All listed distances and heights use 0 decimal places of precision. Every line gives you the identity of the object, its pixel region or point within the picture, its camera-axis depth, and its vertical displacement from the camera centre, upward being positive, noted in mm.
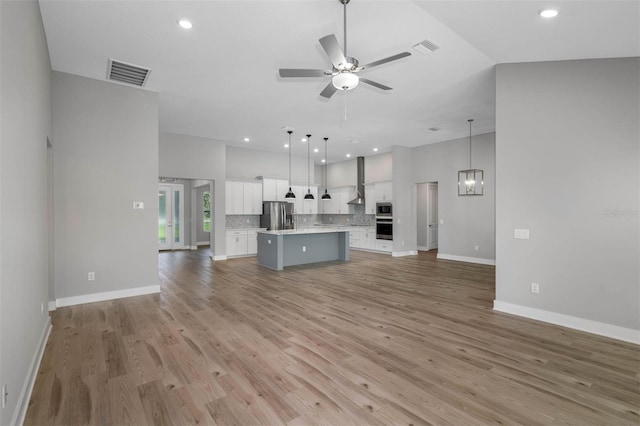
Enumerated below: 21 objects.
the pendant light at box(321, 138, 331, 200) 9000 +1911
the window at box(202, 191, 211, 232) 11867 +173
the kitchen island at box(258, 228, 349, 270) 7211 -906
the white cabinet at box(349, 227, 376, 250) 10289 -926
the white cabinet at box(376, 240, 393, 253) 9633 -1107
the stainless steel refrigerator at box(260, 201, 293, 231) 9438 -129
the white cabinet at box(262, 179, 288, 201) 9651 +742
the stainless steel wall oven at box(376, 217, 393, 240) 9578 -554
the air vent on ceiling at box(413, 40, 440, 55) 3635 +1989
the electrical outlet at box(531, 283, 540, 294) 3828 -982
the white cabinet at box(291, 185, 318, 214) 10398 +333
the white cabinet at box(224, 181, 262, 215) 8945 +439
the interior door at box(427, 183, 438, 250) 10859 -164
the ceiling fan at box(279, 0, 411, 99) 2822 +1387
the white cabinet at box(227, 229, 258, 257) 8867 -907
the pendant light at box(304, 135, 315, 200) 8714 +1548
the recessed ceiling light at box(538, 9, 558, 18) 2836 +1842
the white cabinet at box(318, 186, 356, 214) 11234 +390
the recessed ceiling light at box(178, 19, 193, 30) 3201 +2003
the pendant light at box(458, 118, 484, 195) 7785 +747
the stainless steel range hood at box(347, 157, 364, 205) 10703 +1024
